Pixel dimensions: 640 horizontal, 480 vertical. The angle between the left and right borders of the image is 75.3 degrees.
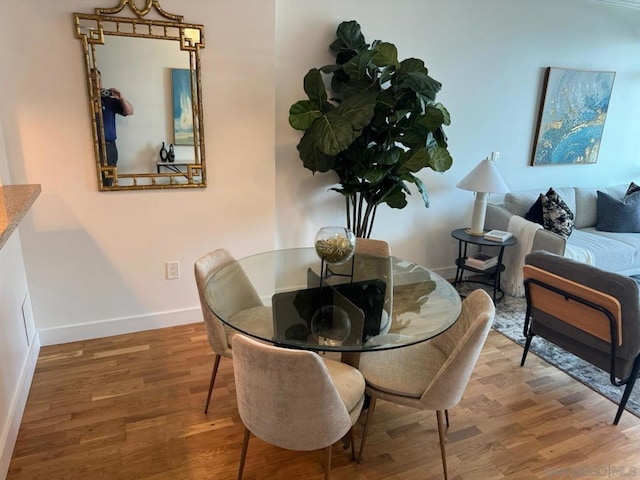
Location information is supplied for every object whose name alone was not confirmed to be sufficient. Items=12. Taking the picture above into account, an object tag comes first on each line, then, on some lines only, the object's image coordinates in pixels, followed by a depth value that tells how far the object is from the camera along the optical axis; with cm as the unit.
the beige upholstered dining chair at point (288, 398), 134
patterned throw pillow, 368
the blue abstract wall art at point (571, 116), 407
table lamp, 347
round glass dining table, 168
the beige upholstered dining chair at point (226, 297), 202
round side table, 355
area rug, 244
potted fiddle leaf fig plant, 272
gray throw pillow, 408
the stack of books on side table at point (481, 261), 365
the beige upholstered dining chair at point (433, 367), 158
